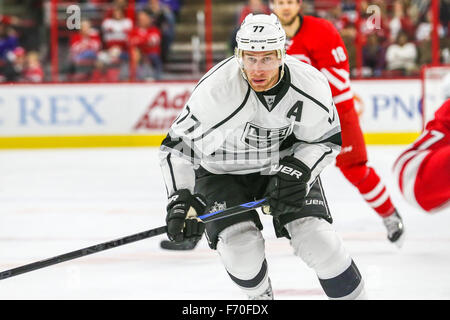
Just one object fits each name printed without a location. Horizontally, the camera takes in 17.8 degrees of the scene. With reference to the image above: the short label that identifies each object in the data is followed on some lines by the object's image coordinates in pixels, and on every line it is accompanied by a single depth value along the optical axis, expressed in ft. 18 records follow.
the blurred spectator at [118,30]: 48.56
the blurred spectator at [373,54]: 46.44
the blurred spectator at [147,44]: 47.72
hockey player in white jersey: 13.76
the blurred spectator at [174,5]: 53.39
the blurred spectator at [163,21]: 49.57
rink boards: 43.55
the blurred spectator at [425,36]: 45.95
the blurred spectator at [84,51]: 46.92
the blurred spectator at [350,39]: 45.91
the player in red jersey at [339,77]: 20.76
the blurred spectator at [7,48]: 47.62
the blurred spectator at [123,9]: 48.56
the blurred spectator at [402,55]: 45.65
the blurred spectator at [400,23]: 46.75
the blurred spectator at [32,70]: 46.75
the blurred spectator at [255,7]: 45.73
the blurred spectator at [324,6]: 47.54
